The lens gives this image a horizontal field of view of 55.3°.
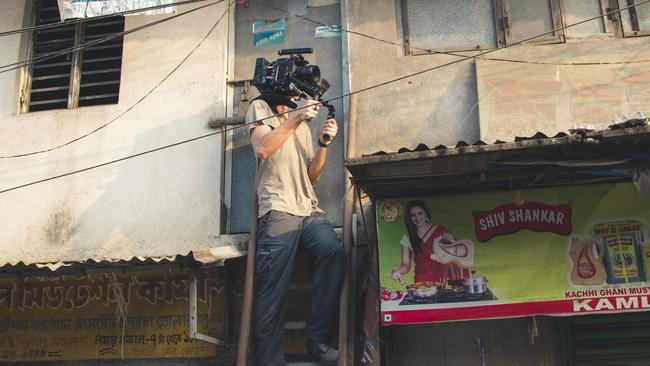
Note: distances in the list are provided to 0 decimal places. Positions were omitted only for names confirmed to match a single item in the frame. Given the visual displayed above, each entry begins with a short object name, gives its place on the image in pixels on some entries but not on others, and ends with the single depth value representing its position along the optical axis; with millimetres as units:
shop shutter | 5031
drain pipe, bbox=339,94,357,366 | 4738
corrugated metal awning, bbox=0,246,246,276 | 4820
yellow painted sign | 5660
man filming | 4914
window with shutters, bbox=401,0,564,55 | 5941
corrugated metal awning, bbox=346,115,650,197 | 4117
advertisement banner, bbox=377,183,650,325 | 4805
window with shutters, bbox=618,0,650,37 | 5770
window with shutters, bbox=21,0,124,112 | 6688
